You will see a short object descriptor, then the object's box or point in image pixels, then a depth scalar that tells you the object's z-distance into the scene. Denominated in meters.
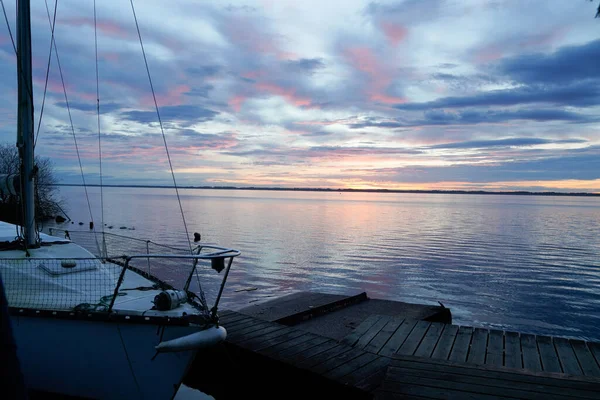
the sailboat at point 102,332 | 6.28
